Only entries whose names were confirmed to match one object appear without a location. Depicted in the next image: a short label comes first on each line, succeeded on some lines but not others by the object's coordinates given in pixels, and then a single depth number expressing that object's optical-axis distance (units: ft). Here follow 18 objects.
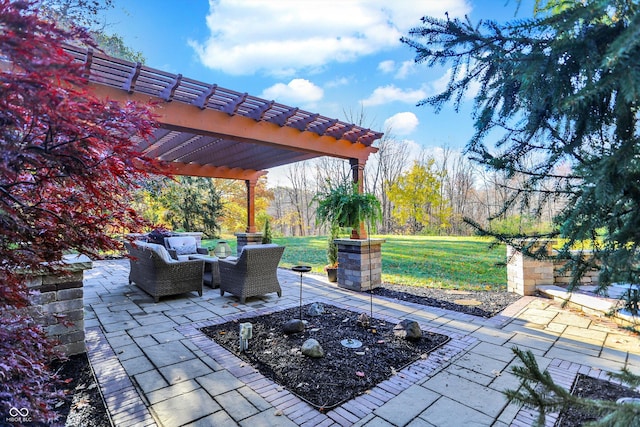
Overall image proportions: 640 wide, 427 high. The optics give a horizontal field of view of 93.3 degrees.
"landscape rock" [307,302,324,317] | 12.81
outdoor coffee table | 17.63
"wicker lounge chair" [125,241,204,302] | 14.15
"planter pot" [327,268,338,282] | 19.38
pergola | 11.27
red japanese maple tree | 3.45
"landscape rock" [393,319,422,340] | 10.11
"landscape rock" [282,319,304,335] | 10.71
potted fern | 17.16
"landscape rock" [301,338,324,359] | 8.91
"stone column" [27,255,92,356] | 8.61
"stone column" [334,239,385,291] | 17.12
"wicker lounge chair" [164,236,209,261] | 21.57
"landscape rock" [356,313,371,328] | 11.47
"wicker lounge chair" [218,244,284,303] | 14.15
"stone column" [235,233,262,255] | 29.39
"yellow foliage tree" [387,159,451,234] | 49.57
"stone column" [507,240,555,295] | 15.74
